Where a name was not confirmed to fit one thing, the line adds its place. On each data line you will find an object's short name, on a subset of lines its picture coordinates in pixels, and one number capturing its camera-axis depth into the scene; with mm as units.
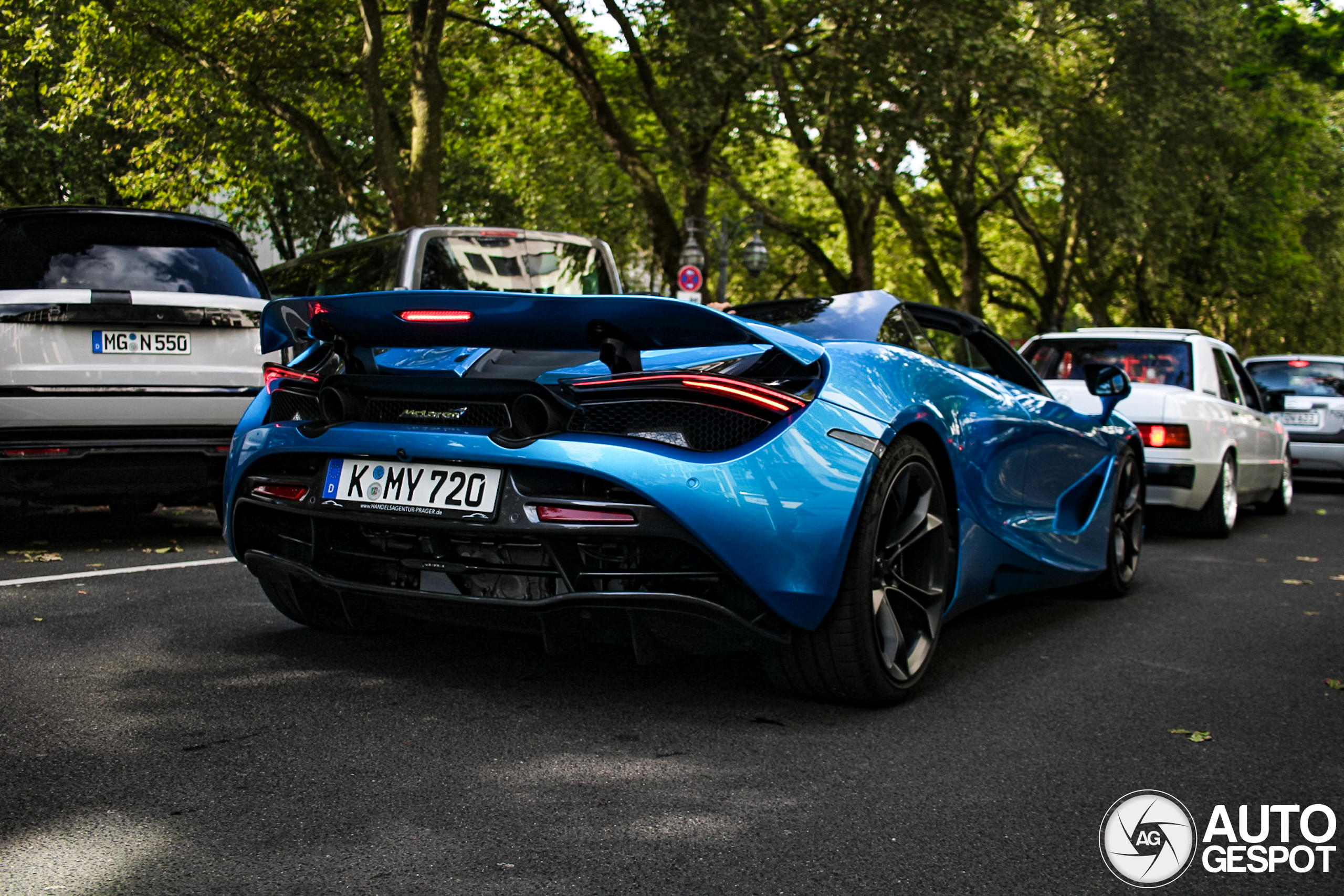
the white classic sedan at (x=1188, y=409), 8680
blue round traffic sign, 21438
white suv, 6250
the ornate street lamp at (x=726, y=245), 21344
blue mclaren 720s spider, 3330
